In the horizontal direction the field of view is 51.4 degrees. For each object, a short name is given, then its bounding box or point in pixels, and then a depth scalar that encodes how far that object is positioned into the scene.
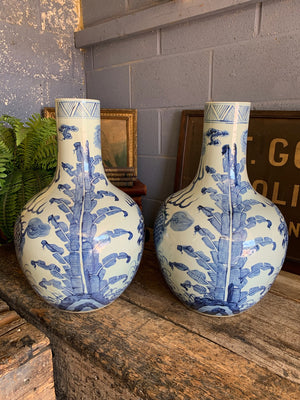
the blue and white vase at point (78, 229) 0.58
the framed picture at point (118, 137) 1.13
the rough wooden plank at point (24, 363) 0.53
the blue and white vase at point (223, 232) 0.56
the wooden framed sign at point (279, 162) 0.81
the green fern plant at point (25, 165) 0.88
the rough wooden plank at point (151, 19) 0.85
